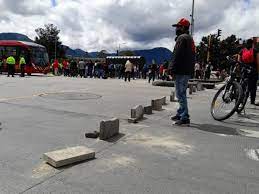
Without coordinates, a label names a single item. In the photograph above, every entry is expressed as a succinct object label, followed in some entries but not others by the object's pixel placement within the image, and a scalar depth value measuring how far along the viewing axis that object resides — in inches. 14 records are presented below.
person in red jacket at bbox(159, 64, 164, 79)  740.4
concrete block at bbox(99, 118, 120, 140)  120.9
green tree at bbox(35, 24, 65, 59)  2048.0
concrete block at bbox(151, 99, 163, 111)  190.1
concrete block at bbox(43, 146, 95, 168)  94.1
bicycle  167.8
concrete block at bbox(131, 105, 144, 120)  155.3
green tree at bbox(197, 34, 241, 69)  1551.4
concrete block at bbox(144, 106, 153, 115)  175.0
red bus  694.2
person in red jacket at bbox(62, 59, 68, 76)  762.2
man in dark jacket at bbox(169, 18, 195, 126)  151.4
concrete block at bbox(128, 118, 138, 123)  153.2
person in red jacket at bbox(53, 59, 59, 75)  773.7
